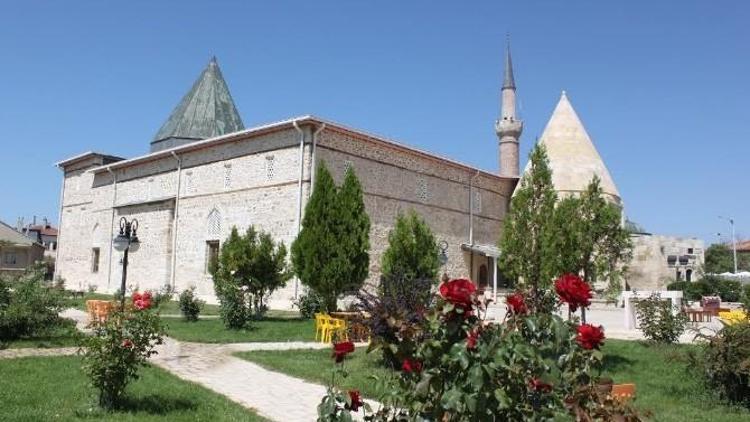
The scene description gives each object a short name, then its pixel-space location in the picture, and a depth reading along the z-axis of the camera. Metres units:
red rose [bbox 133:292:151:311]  5.51
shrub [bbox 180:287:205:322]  14.38
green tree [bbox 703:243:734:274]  45.22
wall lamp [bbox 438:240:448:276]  23.63
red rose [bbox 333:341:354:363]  2.89
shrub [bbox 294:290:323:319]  15.62
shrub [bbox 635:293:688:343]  9.88
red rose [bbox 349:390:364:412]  2.70
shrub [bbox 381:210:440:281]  15.38
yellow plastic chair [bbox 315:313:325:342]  11.73
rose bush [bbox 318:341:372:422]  2.70
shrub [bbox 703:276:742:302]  28.14
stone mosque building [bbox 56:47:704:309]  20.41
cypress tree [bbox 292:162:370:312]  15.25
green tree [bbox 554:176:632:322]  9.76
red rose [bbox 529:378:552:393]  2.48
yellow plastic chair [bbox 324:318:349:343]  10.95
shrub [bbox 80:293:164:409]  5.22
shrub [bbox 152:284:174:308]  20.48
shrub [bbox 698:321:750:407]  6.22
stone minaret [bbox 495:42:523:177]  33.56
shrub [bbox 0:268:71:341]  9.85
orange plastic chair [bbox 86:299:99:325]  12.73
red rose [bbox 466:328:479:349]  2.41
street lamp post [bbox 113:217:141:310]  11.30
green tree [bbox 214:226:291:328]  15.10
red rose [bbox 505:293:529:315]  2.81
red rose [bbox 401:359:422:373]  2.60
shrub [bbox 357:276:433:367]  2.67
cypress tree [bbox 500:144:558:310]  10.51
